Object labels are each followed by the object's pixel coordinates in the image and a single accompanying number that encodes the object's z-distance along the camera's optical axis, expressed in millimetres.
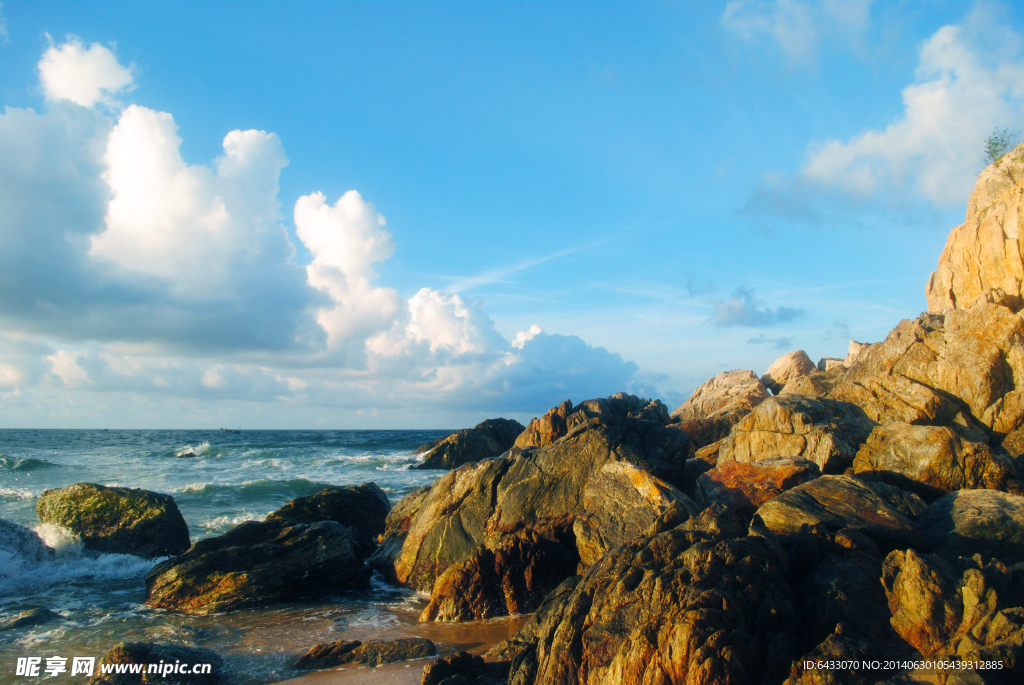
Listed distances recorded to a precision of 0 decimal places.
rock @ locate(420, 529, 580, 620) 9211
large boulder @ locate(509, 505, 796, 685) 4684
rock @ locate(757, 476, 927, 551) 7258
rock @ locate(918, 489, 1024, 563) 7094
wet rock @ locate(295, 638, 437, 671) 7387
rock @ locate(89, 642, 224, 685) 6844
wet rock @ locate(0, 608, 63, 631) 9305
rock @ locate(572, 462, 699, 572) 9047
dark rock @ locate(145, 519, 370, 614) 10164
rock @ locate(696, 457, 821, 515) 9797
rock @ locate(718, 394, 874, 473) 11625
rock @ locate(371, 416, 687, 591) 10266
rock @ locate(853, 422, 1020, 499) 9852
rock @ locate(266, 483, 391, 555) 14330
